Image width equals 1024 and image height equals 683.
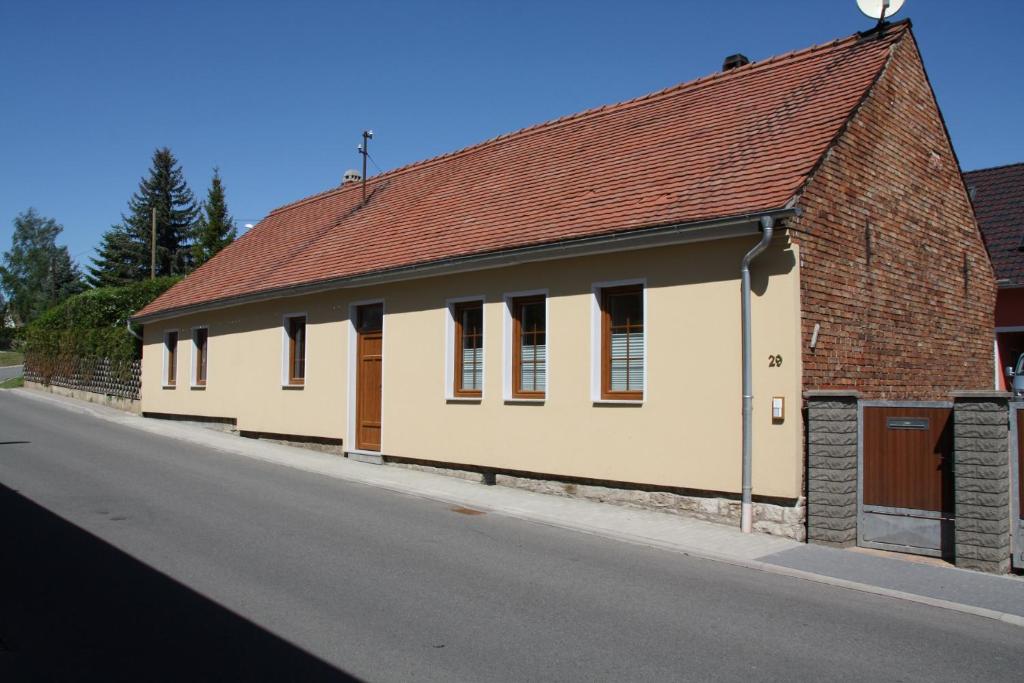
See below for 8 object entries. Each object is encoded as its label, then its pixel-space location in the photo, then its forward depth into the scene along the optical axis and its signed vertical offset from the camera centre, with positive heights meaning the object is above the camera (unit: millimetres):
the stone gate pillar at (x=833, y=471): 9227 -987
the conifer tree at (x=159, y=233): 62688 +10197
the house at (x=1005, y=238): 18203 +3231
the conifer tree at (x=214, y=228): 57875 +9745
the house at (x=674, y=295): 9977 +1162
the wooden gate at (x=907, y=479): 8727 -1023
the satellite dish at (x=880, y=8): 12211 +5305
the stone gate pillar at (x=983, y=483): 8125 -962
